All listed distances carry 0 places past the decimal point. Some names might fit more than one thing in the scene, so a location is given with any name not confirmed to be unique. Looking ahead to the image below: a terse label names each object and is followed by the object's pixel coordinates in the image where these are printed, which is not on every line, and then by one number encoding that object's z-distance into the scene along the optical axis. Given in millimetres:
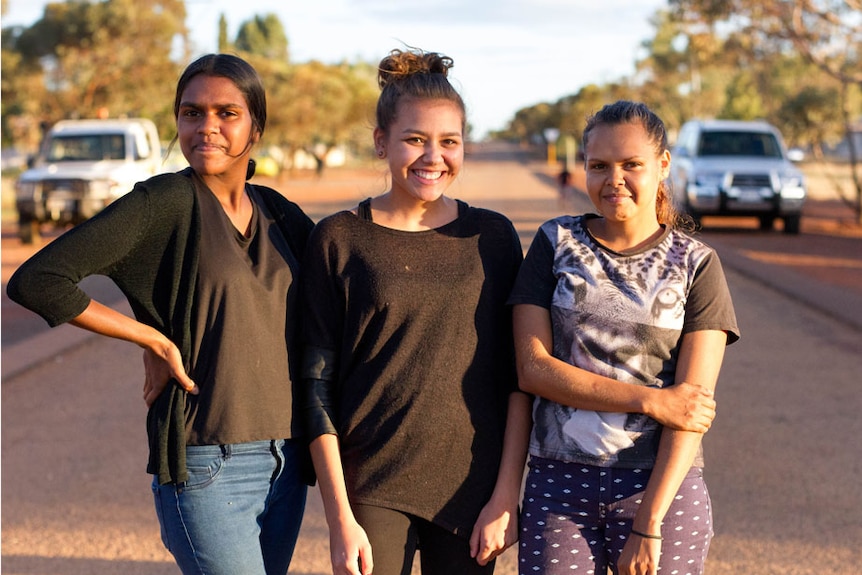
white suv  19062
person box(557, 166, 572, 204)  27641
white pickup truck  19406
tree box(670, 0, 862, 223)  21578
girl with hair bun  2521
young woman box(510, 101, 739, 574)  2469
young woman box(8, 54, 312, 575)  2500
